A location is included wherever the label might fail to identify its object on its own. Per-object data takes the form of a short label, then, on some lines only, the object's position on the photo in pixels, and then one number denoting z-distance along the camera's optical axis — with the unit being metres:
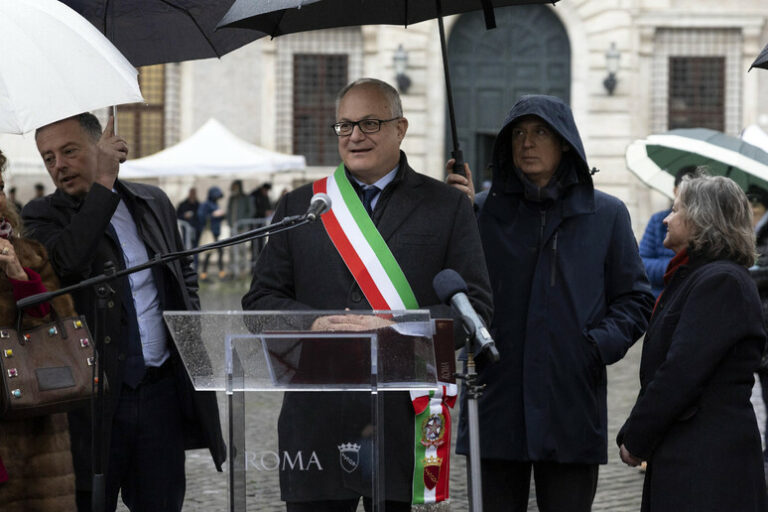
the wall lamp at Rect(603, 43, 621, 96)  25.26
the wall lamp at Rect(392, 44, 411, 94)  25.59
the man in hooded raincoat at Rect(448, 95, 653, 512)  4.28
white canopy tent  21.50
